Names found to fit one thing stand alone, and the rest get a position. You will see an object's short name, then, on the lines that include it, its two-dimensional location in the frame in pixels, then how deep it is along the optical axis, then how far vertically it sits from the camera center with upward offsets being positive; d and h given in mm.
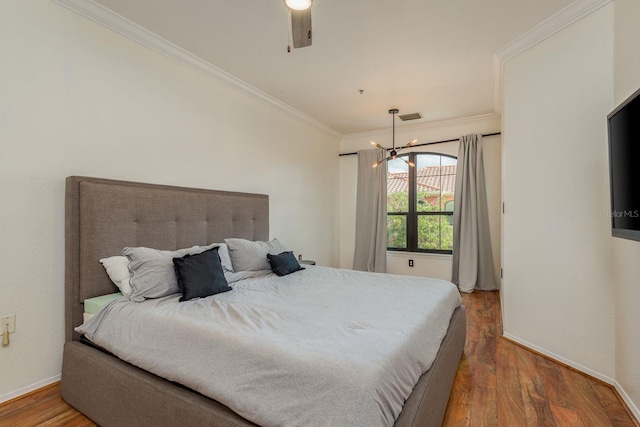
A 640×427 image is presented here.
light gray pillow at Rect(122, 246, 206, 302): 2012 -409
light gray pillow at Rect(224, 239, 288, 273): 2852 -387
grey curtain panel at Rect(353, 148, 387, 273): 5352 +16
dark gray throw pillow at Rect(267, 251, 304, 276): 2906 -480
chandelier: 4443 +1362
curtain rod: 4601 +1206
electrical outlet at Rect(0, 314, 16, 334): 1867 -667
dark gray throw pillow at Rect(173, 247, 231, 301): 2084 -439
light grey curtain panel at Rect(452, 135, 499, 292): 4574 -132
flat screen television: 1535 +267
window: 5074 +214
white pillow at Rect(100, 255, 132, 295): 2100 -391
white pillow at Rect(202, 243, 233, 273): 2604 -378
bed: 1374 -556
